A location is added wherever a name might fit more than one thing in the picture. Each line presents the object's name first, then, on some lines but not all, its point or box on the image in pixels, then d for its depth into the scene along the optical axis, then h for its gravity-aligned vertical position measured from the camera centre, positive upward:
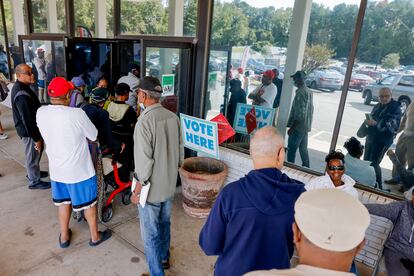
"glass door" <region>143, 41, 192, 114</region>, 3.65 -0.34
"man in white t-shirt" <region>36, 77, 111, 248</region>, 2.34 -0.92
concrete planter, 3.31 -1.51
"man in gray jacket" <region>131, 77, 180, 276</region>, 2.11 -0.81
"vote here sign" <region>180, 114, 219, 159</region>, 3.23 -0.95
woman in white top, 2.42 -0.95
